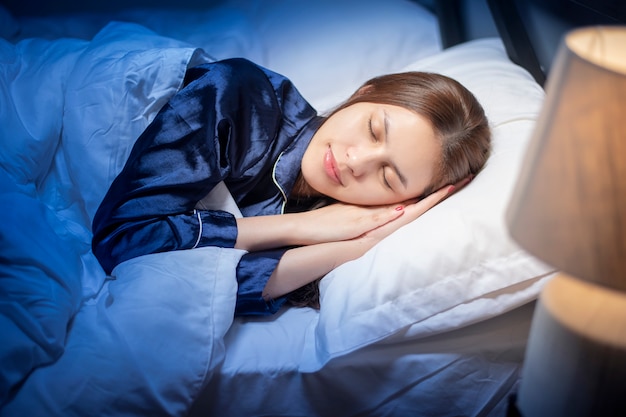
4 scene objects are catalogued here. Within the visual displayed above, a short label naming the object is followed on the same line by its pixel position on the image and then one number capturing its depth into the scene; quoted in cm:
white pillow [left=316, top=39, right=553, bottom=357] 109
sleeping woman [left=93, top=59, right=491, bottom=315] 127
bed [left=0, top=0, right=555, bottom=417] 106
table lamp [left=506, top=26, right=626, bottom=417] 68
